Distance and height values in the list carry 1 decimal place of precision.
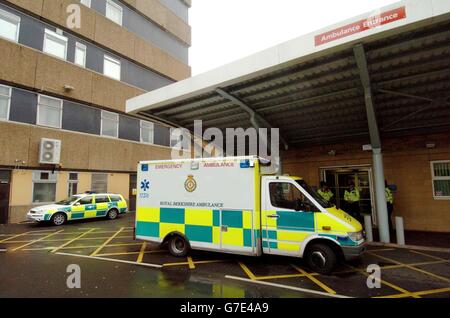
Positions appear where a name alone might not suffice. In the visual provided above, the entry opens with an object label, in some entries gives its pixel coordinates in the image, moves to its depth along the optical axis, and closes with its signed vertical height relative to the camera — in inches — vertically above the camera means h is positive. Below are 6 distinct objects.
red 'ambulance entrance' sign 198.7 +131.6
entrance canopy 213.2 +119.4
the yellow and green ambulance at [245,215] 222.8 -22.7
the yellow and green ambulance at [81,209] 476.1 -33.5
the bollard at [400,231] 317.1 -51.0
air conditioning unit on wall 544.1 +85.6
